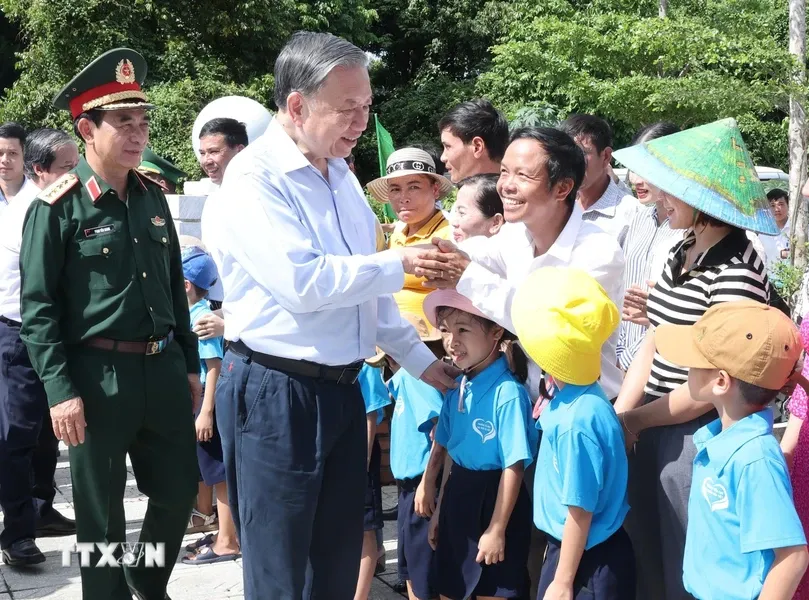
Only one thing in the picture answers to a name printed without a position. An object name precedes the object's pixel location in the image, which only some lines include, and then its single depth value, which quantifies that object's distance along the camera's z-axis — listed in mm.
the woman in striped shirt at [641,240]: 3877
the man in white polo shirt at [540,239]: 2898
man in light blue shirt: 2621
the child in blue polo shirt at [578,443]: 2590
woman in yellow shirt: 4168
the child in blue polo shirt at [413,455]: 3332
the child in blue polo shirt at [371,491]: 3859
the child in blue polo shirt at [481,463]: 3012
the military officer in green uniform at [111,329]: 3420
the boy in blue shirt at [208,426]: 4668
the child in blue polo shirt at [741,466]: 2189
